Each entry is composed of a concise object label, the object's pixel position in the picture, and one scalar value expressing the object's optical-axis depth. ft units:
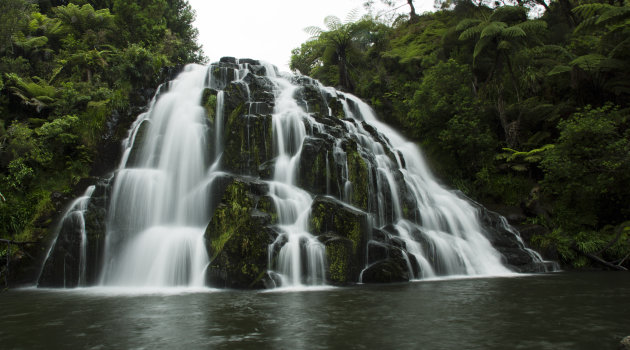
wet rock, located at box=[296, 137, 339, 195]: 36.63
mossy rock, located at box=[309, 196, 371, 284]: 26.99
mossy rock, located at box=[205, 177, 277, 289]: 26.00
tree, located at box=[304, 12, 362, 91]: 73.41
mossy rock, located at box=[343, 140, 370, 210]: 36.04
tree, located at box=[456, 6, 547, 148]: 48.62
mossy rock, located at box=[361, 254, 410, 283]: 27.63
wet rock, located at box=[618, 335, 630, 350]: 10.23
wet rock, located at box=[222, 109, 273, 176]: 39.99
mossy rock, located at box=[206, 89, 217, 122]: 47.52
